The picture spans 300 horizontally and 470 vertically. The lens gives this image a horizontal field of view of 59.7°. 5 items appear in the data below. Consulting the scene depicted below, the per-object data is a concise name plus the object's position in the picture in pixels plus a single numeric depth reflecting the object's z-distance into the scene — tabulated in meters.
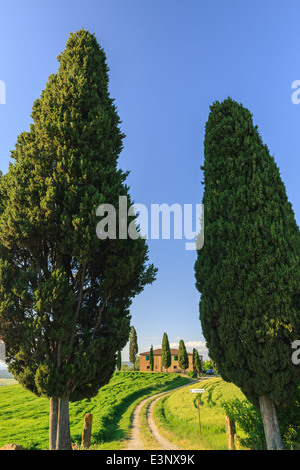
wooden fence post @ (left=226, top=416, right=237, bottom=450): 9.99
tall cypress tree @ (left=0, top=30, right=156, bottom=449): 8.81
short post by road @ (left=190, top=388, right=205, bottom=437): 12.06
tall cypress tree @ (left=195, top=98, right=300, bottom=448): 8.66
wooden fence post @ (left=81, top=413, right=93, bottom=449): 10.81
